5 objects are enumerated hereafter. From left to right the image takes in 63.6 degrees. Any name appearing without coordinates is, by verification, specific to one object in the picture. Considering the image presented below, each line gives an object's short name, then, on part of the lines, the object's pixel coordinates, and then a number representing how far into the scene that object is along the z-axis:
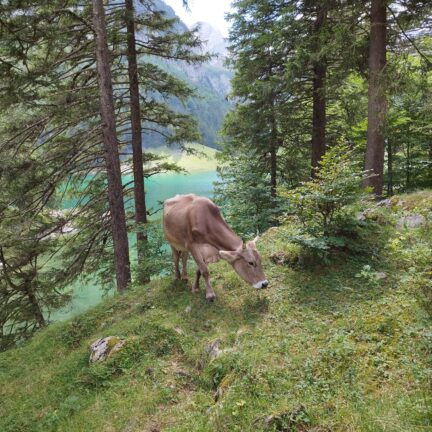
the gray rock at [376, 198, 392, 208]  8.62
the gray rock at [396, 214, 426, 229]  6.78
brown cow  6.41
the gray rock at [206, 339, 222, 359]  5.03
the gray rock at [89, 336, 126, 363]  5.78
